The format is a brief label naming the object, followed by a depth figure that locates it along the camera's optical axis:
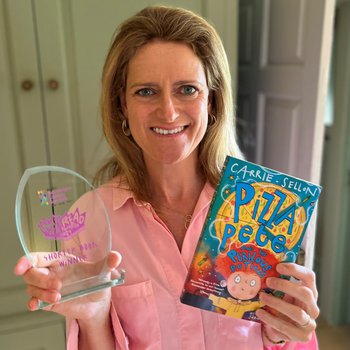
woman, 0.83
